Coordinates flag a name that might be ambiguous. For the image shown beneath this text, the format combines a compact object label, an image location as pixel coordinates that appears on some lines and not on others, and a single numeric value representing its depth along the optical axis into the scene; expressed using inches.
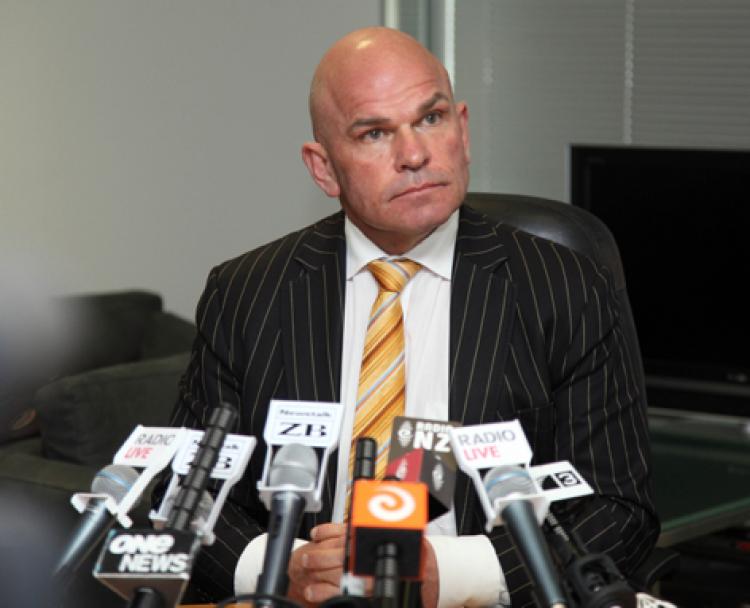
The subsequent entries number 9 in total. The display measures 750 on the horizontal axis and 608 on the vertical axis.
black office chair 90.7
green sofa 115.2
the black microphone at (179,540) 62.0
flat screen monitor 125.4
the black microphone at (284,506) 62.3
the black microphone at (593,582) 61.2
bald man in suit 83.7
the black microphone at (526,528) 61.3
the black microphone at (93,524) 63.9
